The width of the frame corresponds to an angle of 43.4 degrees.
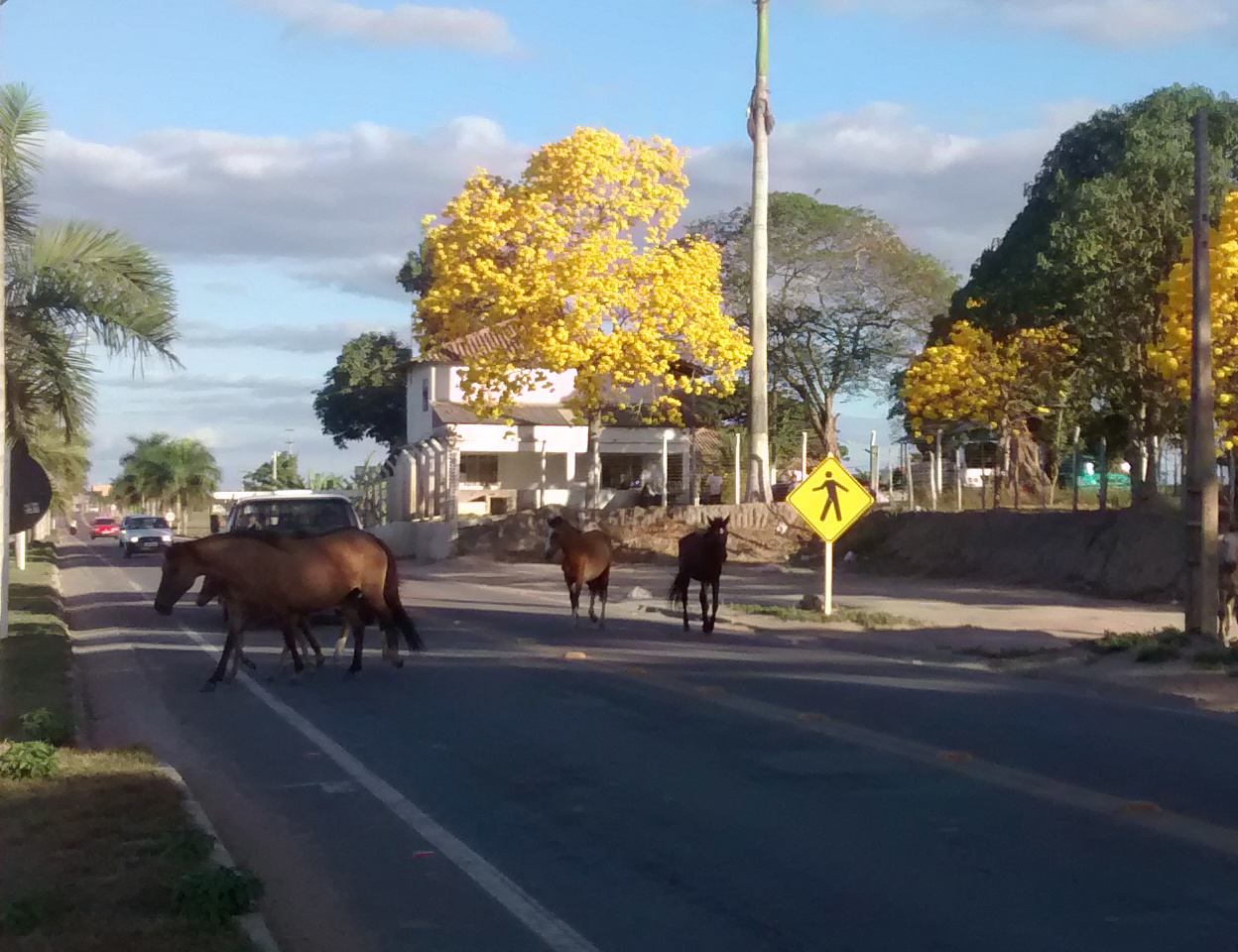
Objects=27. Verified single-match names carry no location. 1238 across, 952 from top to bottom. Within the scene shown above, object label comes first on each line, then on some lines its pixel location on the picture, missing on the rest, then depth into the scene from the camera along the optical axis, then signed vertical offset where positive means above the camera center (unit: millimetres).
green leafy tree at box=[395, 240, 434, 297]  69900 +11271
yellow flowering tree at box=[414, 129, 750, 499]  39344 +6303
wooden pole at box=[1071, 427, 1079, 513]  29388 +976
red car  94250 -599
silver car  56844 -669
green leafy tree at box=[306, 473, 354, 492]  86412 +2264
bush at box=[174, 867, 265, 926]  6438 -1584
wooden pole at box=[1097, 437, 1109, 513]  28375 +873
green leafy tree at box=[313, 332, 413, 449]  76312 +6468
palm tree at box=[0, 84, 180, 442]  18375 +2642
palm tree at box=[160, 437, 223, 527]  120062 +3546
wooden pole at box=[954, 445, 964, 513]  33188 +1035
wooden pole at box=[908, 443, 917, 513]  34494 +808
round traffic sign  12453 +186
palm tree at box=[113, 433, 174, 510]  120500 +3570
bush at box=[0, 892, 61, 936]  6250 -1624
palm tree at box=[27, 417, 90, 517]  22380 +1272
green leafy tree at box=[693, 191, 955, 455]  53281 +8096
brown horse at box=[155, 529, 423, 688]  14922 -536
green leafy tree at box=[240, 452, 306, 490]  101688 +3149
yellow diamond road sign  22672 +371
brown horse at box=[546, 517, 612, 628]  20859 -455
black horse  20531 -475
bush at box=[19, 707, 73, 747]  11211 -1544
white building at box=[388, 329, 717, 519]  52188 +2406
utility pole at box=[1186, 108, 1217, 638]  17359 +921
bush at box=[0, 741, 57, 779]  9531 -1517
